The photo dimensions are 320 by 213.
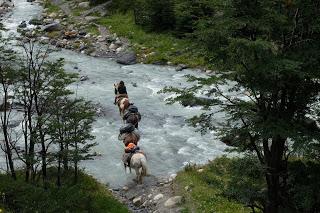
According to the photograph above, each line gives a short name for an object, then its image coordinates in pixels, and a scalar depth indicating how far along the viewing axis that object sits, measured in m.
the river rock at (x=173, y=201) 16.16
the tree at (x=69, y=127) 15.20
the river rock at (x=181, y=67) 34.57
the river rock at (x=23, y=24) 46.88
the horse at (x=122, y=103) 24.73
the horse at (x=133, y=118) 23.41
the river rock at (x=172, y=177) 18.85
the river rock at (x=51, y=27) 46.41
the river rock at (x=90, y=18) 48.93
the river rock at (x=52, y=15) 52.44
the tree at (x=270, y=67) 9.23
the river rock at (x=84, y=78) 33.22
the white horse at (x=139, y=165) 18.50
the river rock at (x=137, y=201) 17.22
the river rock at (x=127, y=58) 37.28
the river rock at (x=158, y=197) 17.03
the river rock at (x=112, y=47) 40.97
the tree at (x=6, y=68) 14.44
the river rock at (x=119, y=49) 40.19
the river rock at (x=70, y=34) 44.57
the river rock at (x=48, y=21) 49.29
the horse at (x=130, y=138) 20.55
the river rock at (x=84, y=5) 54.41
